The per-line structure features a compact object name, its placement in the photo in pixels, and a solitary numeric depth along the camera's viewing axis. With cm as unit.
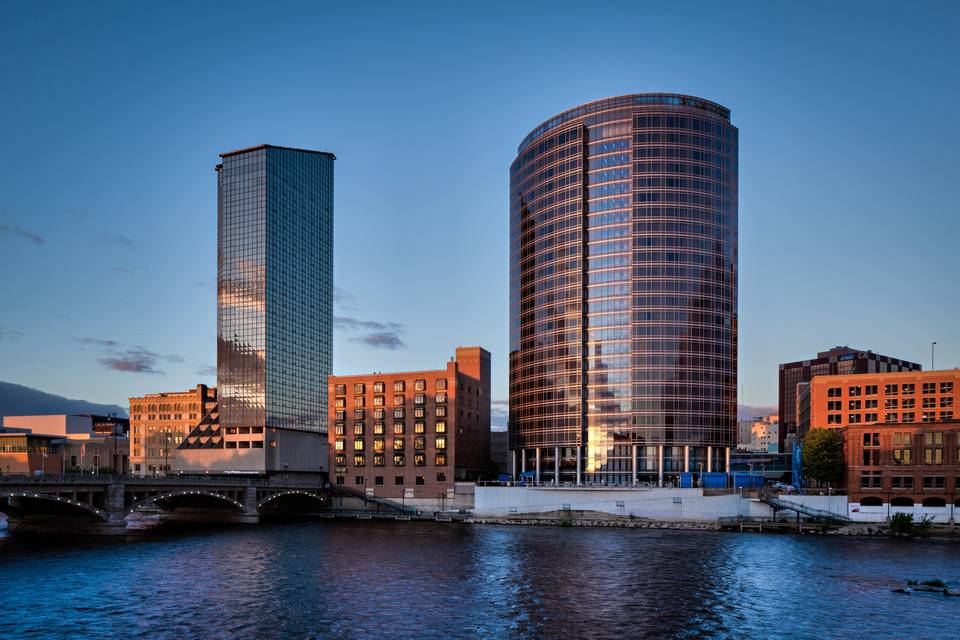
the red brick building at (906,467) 15550
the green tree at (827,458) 17575
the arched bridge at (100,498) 13075
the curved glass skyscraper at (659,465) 19892
